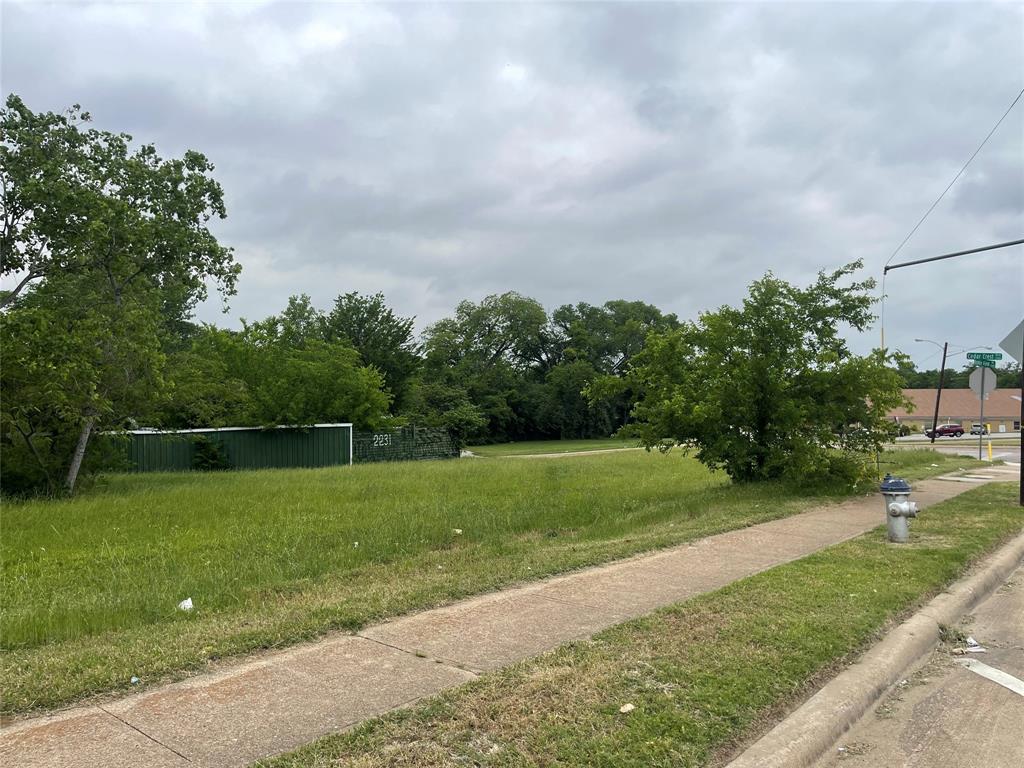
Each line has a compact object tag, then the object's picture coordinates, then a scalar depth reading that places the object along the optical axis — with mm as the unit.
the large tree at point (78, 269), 15477
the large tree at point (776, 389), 14430
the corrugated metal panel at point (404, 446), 34188
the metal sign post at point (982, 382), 18531
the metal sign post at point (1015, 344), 12828
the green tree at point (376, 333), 51000
